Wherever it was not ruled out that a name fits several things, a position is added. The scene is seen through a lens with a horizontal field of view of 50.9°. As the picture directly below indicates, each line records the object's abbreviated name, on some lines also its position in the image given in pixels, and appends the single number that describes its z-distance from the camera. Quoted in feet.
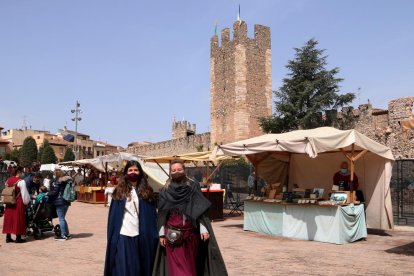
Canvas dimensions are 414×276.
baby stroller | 30.85
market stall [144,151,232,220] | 42.44
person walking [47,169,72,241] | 29.10
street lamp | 127.03
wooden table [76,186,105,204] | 68.01
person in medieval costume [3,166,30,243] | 28.63
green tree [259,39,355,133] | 78.79
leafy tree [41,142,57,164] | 198.49
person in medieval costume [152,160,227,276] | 12.94
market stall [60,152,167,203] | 56.03
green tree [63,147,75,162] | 213.46
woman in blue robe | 12.79
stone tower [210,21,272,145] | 95.14
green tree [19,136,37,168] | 200.64
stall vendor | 31.56
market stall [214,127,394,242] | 29.58
